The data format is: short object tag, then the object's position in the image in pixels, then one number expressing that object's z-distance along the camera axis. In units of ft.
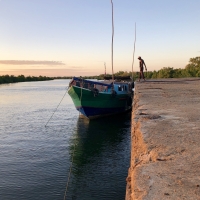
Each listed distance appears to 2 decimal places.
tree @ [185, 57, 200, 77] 188.71
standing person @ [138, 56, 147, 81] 59.80
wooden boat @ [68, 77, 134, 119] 53.57
